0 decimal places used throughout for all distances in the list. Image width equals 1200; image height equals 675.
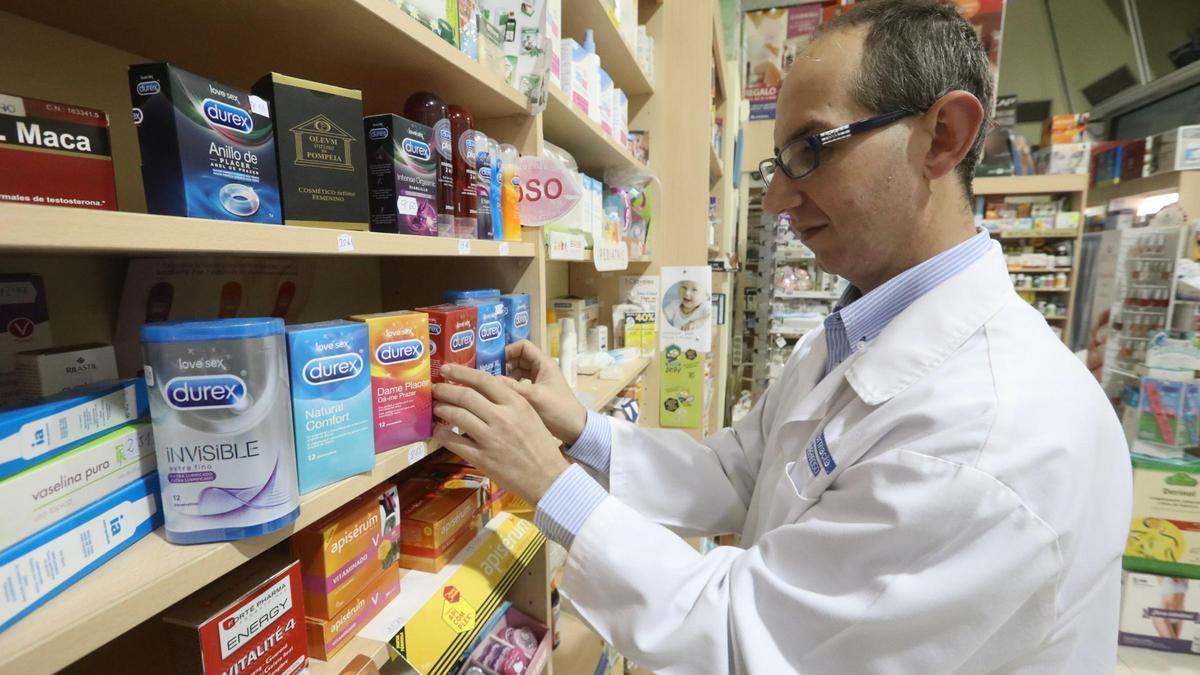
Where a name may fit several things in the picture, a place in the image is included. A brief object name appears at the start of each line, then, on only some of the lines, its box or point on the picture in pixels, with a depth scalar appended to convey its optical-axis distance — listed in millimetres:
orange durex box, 809
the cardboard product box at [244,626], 626
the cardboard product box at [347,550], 785
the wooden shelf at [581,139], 1394
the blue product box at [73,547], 435
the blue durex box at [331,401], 685
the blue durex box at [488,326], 1051
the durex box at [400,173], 815
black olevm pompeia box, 661
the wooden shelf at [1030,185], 4922
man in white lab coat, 744
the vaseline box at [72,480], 445
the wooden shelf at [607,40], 1564
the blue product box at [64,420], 450
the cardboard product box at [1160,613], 2748
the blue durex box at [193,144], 543
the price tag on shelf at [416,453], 880
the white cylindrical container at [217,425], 545
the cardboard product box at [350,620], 793
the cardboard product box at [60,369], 557
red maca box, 439
